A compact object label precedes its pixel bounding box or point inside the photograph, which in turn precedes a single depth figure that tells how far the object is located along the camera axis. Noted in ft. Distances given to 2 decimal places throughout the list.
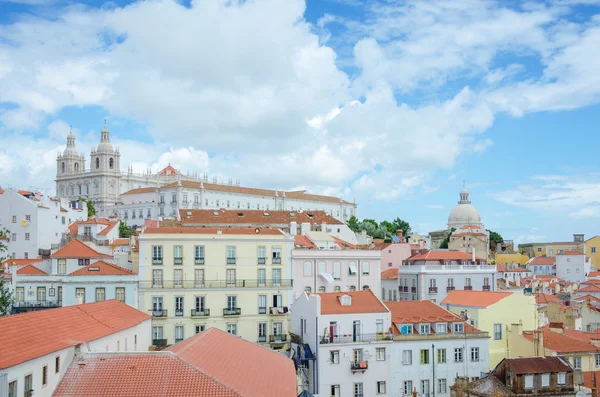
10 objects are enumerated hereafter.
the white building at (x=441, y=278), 222.07
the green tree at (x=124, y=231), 400.75
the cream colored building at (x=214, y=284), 172.14
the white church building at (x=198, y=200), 560.61
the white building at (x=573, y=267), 384.27
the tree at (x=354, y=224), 501.56
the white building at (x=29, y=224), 280.51
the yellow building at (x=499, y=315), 167.63
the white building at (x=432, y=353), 153.28
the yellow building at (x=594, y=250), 437.58
